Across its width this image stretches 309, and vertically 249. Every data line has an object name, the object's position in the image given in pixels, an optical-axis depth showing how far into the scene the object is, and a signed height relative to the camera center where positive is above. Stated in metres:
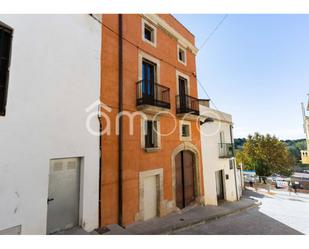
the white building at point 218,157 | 10.70 -0.42
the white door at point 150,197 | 7.08 -1.83
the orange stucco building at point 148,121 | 6.01 +1.27
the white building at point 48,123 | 3.69 +0.70
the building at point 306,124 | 19.77 +2.71
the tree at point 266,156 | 27.47 -1.02
